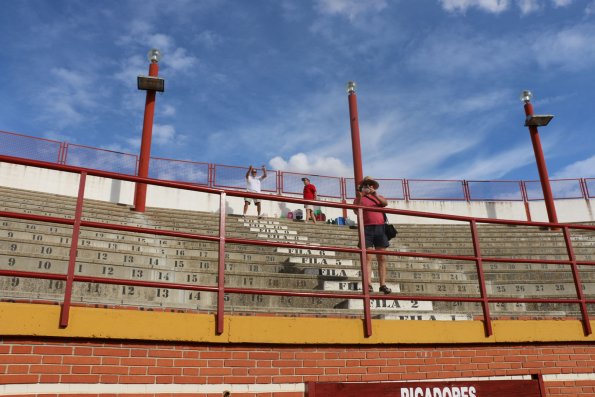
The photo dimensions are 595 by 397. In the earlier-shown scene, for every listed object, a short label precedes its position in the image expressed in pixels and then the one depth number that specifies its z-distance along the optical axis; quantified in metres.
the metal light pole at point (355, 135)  17.31
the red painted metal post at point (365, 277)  4.26
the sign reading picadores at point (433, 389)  3.94
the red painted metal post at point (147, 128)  14.23
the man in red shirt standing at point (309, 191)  14.90
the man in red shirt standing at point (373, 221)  5.82
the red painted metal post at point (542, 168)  17.41
